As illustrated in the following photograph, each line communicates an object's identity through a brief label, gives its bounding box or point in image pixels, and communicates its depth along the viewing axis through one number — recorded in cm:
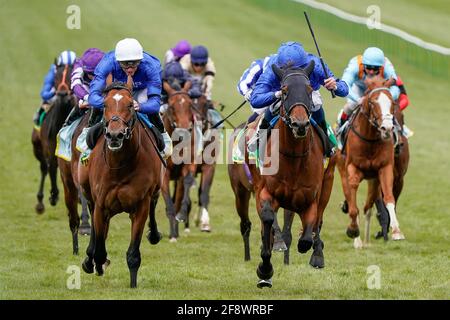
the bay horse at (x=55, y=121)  1694
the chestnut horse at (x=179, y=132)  1620
